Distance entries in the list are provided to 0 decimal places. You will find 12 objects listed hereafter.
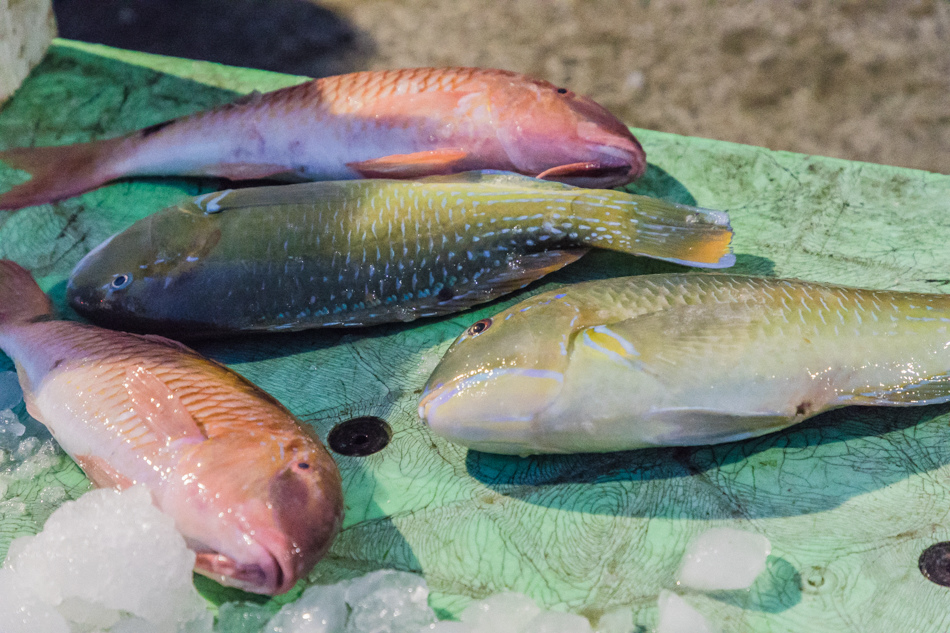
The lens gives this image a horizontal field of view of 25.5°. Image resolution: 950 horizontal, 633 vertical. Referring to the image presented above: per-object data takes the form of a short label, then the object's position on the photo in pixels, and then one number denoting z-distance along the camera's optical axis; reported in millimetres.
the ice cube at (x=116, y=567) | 945
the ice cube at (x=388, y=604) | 956
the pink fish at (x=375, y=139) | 1155
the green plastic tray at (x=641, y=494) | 970
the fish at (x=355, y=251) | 1084
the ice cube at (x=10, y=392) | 1062
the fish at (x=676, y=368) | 990
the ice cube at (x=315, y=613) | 955
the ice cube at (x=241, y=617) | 960
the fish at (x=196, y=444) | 950
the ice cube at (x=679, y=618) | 949
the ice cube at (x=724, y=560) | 962
